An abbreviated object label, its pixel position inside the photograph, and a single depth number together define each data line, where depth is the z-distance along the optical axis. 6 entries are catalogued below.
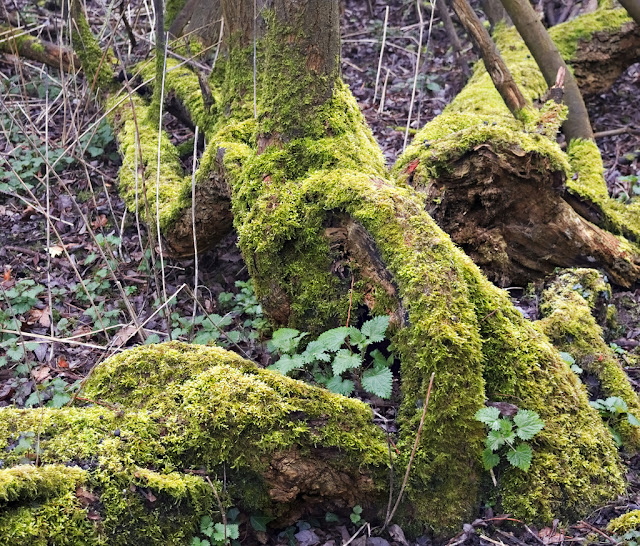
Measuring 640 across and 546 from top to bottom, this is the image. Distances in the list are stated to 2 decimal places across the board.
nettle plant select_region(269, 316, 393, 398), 2.79
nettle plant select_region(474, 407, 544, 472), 2.57
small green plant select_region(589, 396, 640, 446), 3.13
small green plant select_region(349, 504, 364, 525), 2.63
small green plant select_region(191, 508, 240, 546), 2.33
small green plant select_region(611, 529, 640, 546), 2.44
